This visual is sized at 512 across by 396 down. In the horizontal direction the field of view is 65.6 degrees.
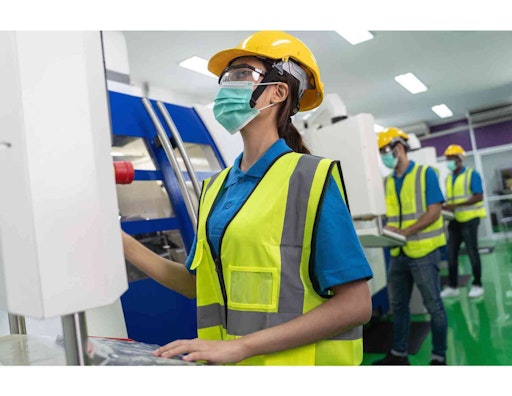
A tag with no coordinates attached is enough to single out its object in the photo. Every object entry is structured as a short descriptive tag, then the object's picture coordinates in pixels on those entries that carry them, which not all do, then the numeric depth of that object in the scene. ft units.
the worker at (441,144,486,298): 16.31
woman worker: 2.56
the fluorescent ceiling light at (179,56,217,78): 17.58
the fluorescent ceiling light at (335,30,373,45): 14.19
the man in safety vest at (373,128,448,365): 9.16
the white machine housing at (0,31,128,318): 1.27
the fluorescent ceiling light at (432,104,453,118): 19.14
